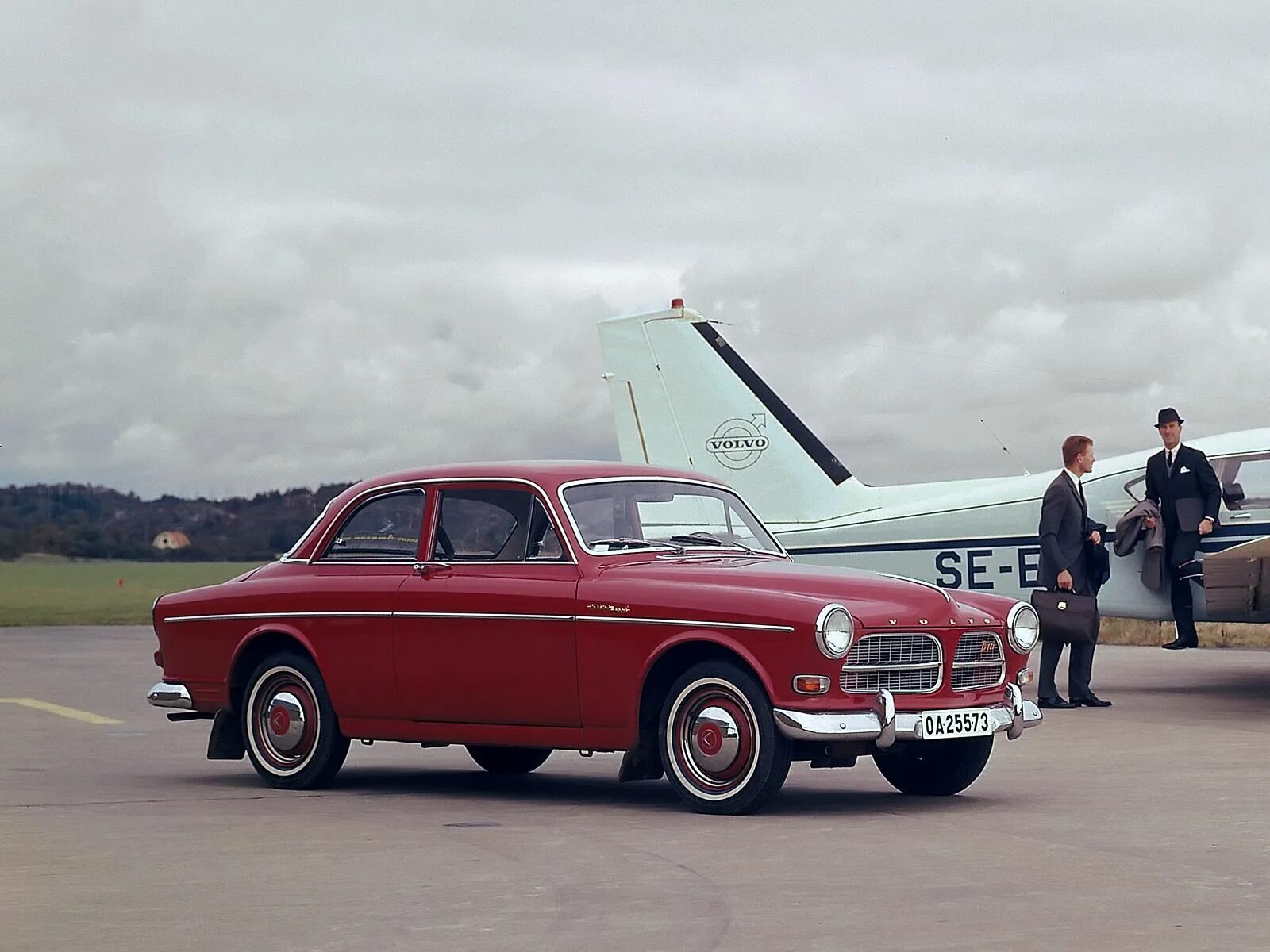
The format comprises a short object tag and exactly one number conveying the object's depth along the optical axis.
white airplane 16.78
